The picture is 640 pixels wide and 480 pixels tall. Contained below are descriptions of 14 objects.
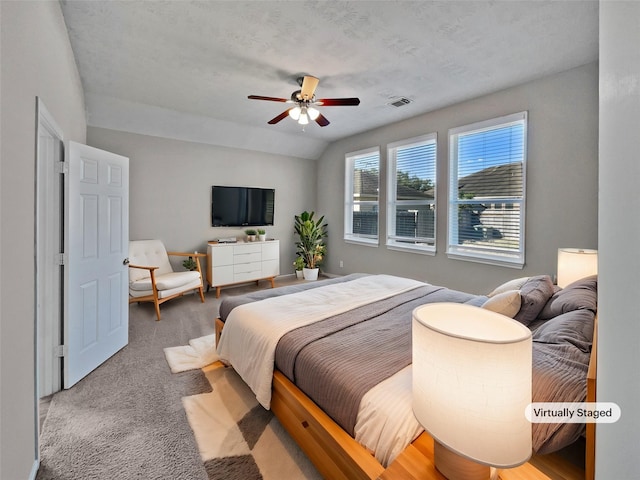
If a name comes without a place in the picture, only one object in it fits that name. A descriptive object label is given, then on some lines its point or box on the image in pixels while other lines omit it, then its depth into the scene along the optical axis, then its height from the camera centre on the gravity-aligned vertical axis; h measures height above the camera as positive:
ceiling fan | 2.89 +1.42
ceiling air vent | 3.70 +1.82
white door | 2.19 -0.22
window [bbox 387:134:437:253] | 4.32 +0.71
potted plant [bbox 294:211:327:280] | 5.79 -0.13
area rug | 1.48 -1.20
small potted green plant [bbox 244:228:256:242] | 5.33 +0.04
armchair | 3.67 -0.57
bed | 1.10 -0.64
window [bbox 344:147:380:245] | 5.23 +0.81
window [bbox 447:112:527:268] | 3.42 +0.62
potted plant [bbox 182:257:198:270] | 4.53 -0.46
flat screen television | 5.07 +0.57
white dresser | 4.66 -0.46
